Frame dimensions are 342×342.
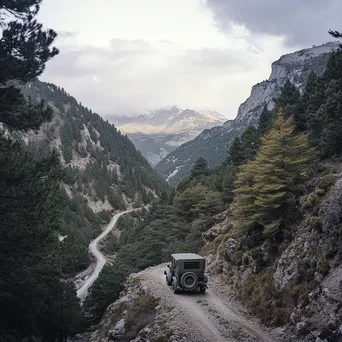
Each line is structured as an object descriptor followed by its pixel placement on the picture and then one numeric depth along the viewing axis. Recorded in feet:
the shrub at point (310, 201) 71.46
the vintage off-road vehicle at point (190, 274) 82.17
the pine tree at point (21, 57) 49.73
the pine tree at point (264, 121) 165.68
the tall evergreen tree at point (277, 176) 75.97
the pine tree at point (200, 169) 228.84
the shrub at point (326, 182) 72.38
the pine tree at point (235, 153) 202.04
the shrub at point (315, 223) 64.23
